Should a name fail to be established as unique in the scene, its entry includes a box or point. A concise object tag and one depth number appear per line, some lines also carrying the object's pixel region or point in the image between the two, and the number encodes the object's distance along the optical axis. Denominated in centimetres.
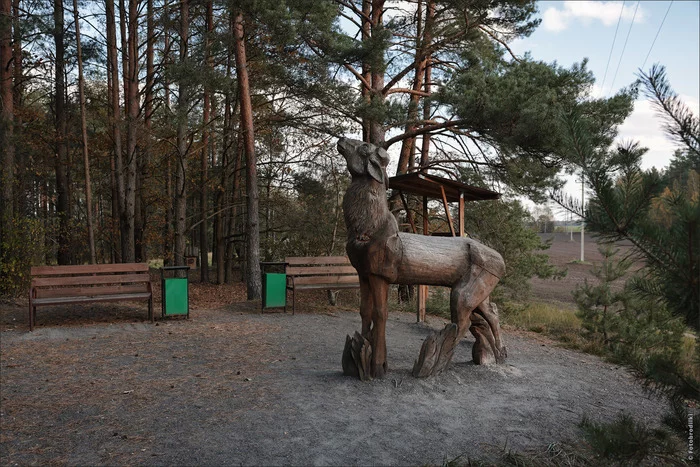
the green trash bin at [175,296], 852
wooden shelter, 733
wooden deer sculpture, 488
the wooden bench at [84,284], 759
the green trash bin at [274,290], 952
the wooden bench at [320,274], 954
